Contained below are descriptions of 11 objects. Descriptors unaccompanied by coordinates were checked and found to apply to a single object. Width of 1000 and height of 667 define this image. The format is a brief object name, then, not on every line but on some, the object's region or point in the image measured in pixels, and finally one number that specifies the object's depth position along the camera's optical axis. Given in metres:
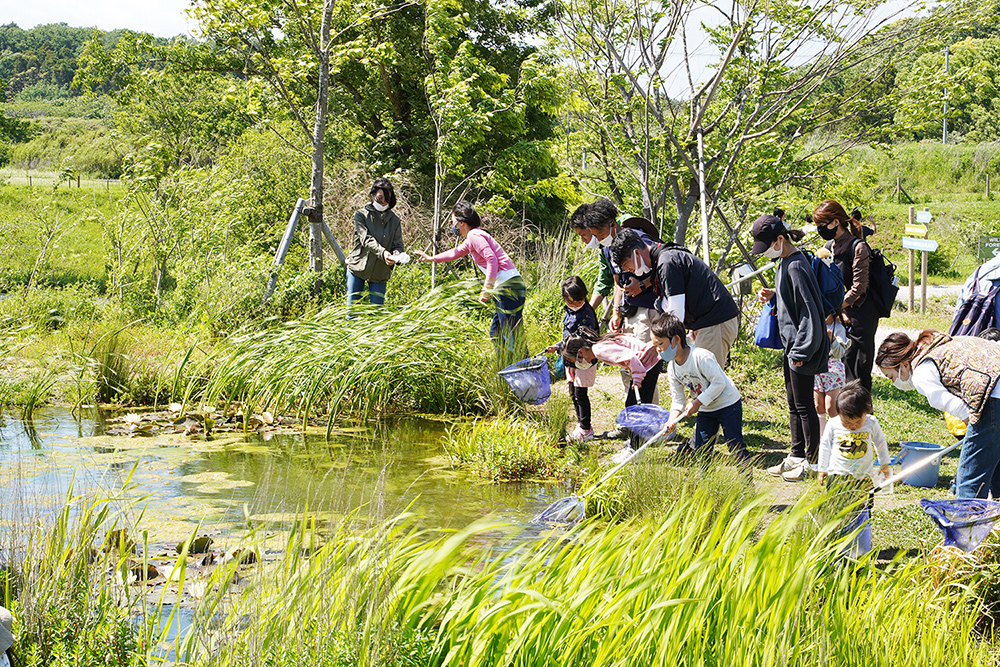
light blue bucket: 5.00
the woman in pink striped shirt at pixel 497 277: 7.79
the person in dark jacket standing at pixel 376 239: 8.70
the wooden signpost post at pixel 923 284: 14.83
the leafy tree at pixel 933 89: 8.50
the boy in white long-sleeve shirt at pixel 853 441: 4.34
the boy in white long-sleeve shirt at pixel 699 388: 5.33
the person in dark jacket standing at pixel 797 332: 5.64
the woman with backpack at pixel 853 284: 6.37
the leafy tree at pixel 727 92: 8.28
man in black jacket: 5.92
